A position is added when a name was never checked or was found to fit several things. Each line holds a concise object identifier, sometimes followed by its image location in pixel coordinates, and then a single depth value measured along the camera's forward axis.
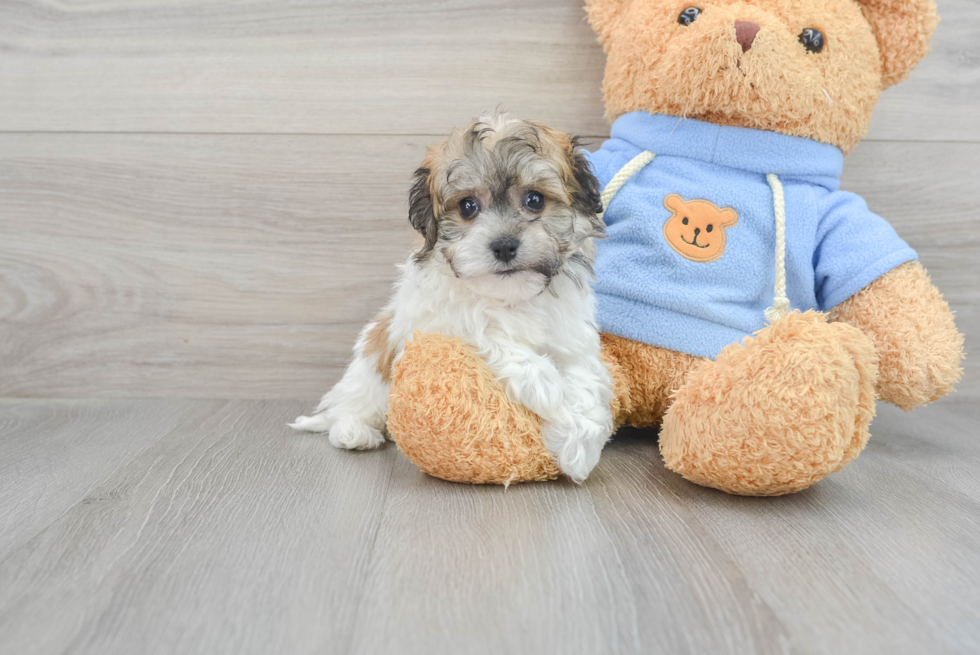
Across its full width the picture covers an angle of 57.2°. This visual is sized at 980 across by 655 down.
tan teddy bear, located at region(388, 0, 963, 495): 0.59
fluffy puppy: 0.53
